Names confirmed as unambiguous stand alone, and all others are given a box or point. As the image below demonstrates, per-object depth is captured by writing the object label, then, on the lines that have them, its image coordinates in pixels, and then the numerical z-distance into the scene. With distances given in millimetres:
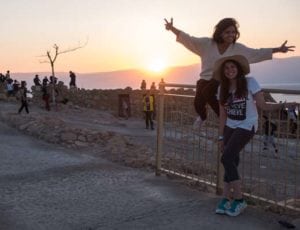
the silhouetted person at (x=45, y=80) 21546
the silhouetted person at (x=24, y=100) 15281
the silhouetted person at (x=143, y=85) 25766
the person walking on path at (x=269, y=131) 4294
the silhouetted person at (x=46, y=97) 19404
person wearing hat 3901
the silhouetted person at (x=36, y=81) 23428
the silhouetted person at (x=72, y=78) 25444
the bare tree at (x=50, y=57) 24316
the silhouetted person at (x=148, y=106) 16585
